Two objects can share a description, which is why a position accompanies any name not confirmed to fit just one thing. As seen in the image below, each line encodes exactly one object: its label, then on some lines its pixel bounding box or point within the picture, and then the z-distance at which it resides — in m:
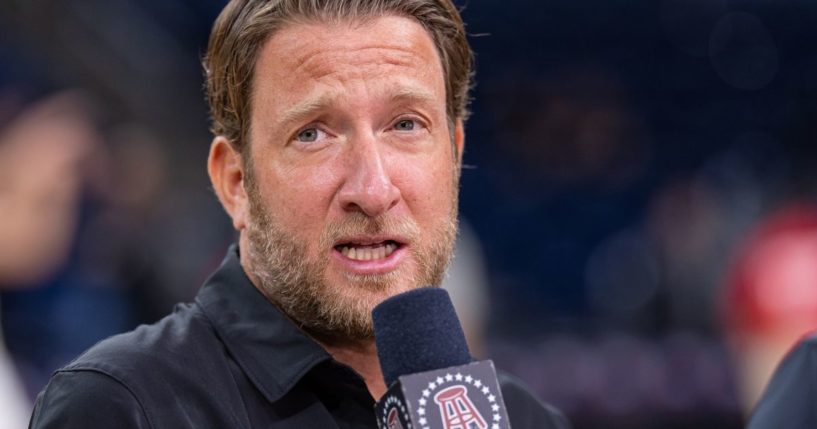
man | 3.08
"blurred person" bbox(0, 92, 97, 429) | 6.53
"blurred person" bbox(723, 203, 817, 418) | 8.87
